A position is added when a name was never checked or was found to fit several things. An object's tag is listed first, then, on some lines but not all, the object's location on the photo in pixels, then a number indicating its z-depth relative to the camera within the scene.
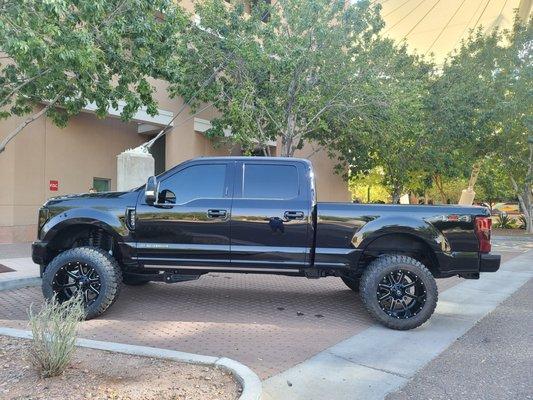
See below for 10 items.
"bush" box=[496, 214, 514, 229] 29.95
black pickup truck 6.21
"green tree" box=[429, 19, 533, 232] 19.62
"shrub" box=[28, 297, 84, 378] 3.88
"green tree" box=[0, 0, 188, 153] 5.90
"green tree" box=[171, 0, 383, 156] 13.07
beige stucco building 14.09
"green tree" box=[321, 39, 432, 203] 14.30
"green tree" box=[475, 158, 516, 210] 27.77
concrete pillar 12.61
